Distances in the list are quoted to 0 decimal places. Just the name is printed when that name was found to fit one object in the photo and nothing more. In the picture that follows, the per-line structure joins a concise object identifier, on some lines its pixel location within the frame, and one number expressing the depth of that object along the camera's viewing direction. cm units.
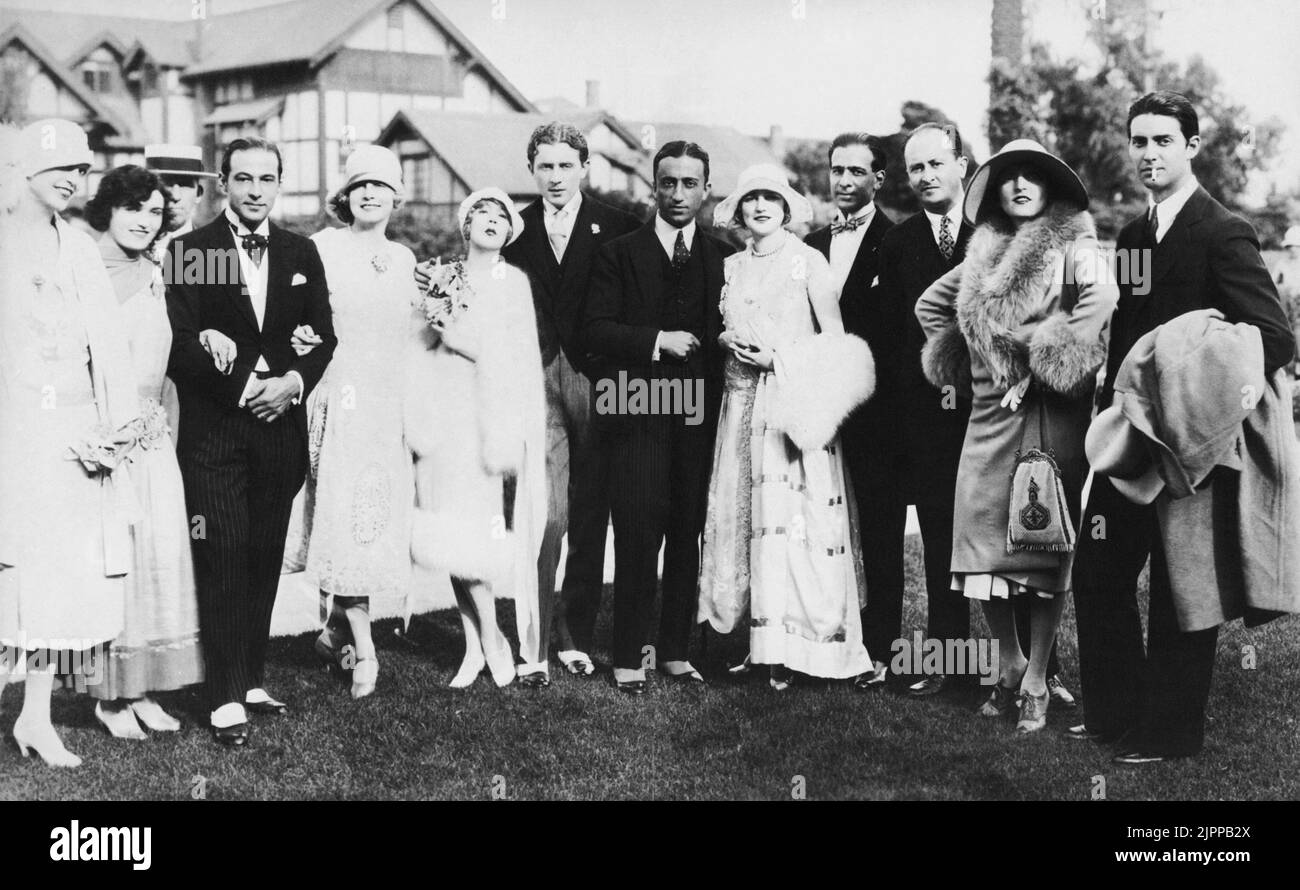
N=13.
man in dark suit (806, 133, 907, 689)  602
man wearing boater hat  559
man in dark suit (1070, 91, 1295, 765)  515
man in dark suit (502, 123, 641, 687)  618
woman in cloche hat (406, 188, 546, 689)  600
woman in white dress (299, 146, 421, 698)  600
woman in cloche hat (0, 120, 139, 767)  533
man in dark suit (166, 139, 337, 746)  554
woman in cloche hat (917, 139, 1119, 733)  531
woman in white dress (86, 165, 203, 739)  544
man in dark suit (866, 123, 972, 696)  588
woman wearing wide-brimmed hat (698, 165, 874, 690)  579
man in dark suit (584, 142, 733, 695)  598
